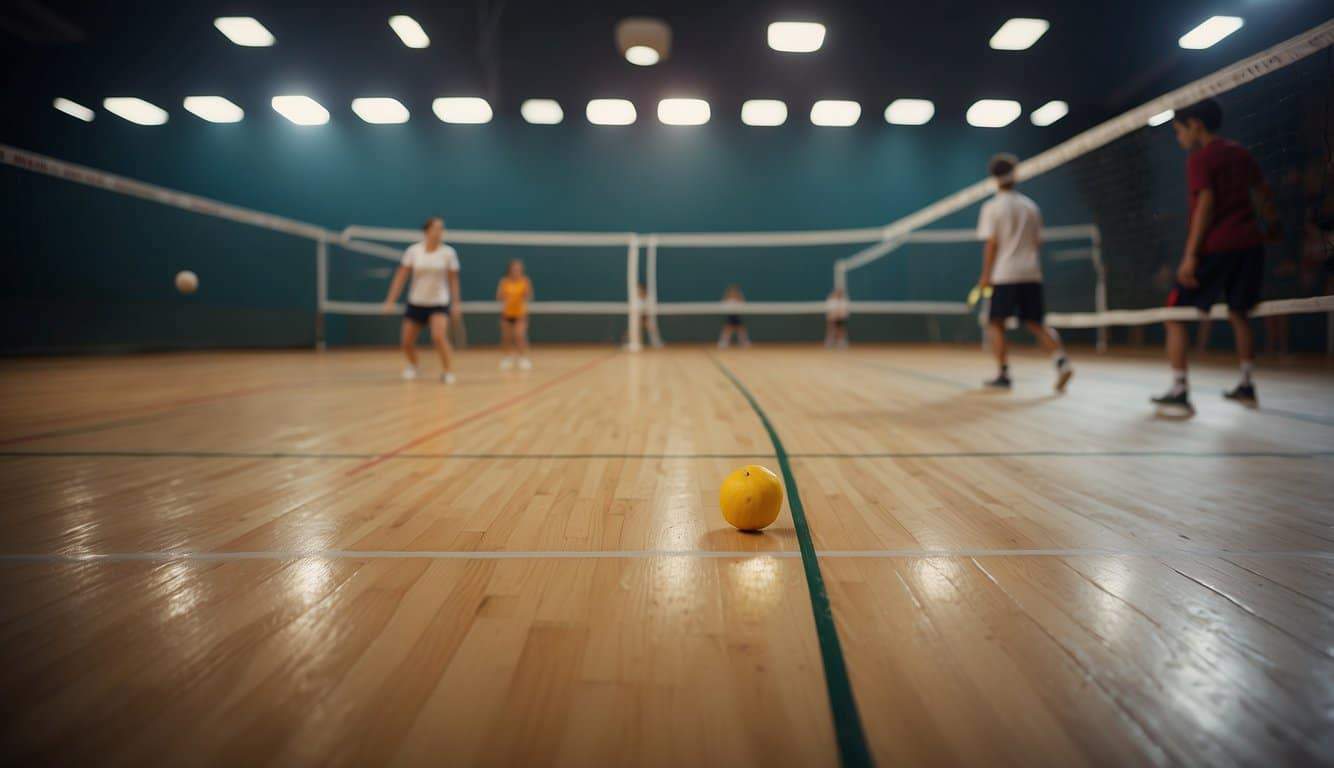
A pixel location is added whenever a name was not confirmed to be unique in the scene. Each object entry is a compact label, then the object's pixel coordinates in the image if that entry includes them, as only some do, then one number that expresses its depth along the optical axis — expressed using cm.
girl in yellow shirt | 953
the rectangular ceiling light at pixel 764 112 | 1555
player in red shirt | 425
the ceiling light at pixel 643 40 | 1020
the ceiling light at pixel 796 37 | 1026
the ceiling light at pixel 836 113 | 1554
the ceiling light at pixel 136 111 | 1324
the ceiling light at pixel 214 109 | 1343
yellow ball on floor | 194
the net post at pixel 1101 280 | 1141
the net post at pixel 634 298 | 1232
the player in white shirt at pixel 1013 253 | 579
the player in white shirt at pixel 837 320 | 1524
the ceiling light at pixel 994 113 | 1445
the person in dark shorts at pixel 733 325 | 1625
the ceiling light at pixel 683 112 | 1547
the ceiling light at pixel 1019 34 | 978
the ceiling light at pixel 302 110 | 1434
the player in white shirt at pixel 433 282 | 674
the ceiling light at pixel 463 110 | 1522
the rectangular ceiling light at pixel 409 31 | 1009
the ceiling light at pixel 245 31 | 961
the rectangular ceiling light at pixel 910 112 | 1554
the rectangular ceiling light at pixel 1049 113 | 1431
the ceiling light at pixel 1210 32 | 922
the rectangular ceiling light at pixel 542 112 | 1600
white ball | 1088
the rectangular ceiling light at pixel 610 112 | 1591
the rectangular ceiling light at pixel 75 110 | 1234
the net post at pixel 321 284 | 1334
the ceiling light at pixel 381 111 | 1493
